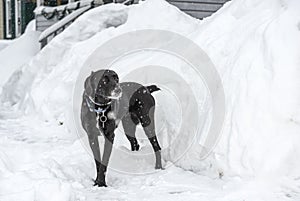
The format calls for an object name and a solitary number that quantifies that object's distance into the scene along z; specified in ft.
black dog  15.57
